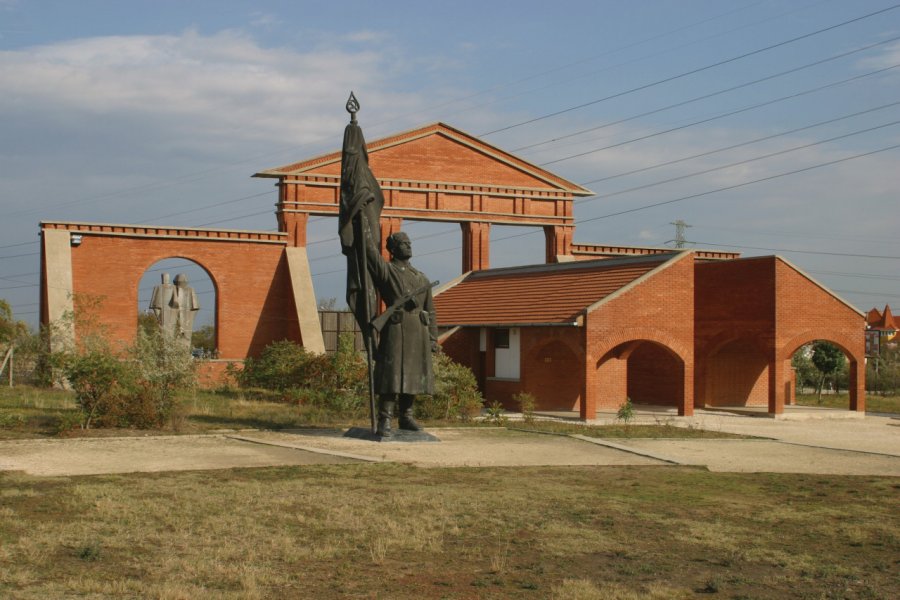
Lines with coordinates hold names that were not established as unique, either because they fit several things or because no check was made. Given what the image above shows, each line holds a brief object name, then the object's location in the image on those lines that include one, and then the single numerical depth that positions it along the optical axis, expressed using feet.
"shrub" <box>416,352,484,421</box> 68.39
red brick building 81.00
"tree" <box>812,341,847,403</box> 113.19
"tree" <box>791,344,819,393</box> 131.04
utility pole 203.76
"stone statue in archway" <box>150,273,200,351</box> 95.76
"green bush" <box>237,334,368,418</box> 67.72
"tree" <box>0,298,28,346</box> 106.63
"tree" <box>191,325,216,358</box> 205.36
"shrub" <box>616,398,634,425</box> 70.59
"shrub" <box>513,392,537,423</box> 69.31
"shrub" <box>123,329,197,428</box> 56.44
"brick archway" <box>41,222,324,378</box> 96.53
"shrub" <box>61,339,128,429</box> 55.01
